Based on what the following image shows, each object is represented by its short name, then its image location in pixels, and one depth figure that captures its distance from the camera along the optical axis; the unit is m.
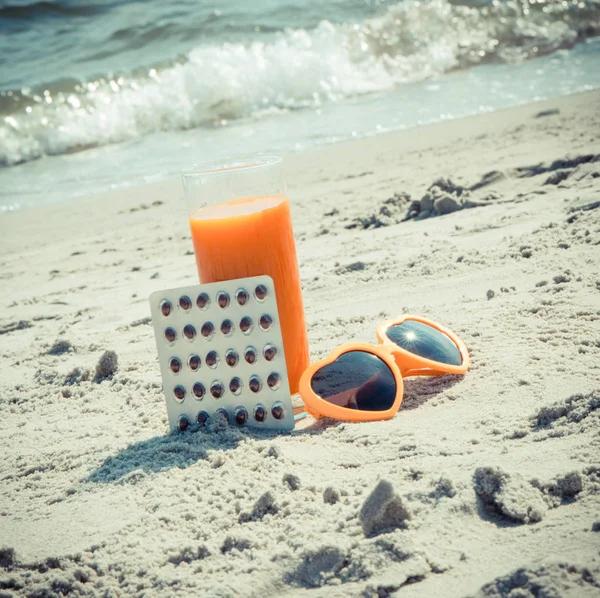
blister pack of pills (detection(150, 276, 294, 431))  0.93
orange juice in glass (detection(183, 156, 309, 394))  0.95
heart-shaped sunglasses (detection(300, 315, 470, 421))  0.95
